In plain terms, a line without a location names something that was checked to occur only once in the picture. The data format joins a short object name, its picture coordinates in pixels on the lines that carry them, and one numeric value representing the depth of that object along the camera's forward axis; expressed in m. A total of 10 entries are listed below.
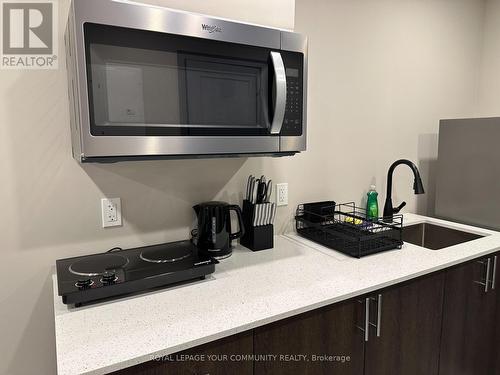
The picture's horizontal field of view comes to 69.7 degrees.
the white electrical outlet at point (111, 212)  1.40
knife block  1.57
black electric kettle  1.45
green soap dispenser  2.08
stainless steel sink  2.00
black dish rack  1.58
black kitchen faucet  2.02
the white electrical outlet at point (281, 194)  1.81
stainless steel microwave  0.97
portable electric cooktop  1.07
